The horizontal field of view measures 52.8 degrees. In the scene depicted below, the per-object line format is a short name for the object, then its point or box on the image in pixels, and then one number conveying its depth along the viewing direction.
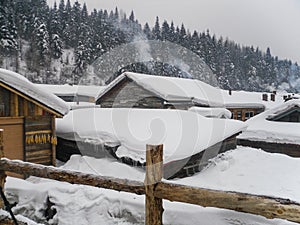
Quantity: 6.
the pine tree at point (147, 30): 77.70
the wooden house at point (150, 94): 17.14
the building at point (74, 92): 34.19
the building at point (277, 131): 17.05
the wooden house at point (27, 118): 7.90
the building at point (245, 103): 27.52
